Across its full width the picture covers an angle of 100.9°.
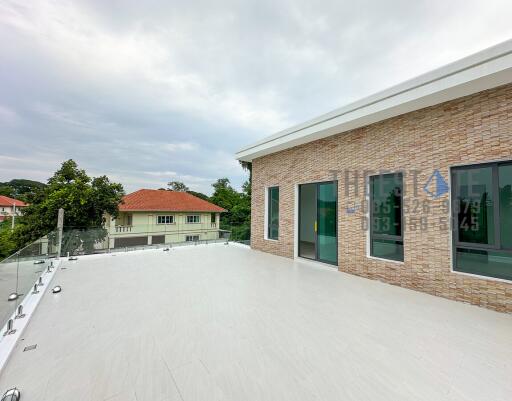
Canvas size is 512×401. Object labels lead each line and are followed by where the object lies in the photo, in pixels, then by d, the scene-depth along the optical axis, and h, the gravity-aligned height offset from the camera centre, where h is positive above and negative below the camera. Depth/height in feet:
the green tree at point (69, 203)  38.17 +0.73
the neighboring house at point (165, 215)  37.79 -2.16
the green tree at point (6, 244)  43.77 -8.38
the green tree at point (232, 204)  39.08 +1.99
